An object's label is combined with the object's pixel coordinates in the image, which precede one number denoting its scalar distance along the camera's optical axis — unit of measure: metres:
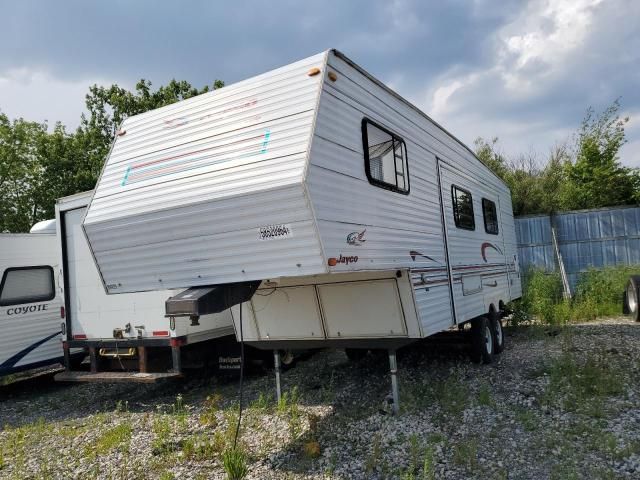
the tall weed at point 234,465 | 4.30
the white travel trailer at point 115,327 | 6.82
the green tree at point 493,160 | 20.92
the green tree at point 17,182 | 18.44
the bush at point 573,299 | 11.19
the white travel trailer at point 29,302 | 8.08
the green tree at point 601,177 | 15.83
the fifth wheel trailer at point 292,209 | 4.14
